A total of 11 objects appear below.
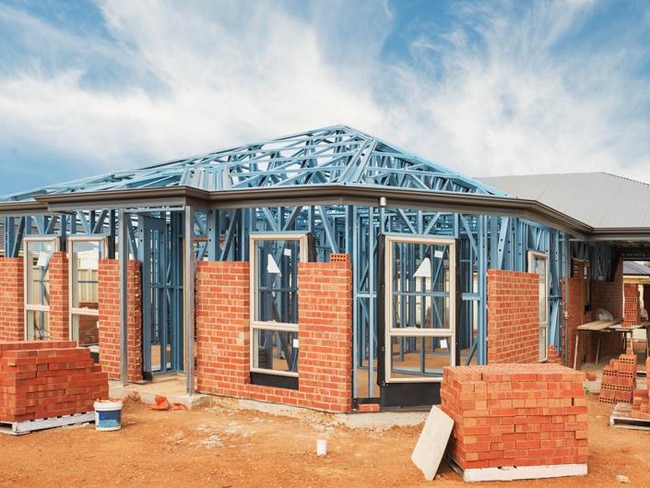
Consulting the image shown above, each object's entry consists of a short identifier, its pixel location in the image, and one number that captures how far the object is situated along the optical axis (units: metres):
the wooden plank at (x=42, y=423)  8.27
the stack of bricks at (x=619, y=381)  11.01
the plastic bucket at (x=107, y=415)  8.48
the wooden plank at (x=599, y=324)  14.20
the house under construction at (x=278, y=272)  9.04
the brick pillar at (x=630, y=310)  14.80
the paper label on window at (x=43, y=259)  12.20
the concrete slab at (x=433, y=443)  6.69
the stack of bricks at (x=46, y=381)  8.30
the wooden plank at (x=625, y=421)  9.20
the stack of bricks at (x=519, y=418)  6.60
